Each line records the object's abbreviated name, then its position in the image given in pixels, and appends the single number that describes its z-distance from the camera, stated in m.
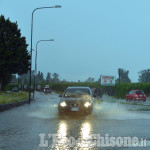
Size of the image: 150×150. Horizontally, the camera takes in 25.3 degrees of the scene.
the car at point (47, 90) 81.98
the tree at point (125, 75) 186.73
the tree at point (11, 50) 59.47
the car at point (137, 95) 41.01
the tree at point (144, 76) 168.84
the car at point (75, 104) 17.56
